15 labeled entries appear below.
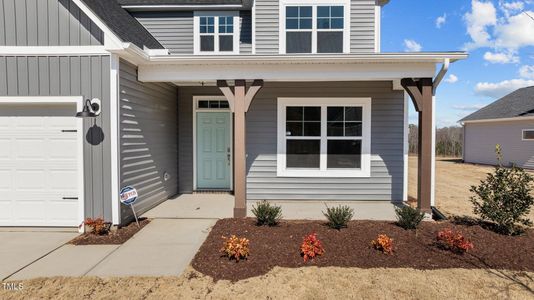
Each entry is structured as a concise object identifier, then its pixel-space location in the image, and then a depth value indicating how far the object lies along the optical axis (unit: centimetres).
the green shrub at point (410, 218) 504
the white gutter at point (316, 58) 558
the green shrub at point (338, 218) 507
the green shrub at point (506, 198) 479
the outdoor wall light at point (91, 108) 494
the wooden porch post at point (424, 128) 586
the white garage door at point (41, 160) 517
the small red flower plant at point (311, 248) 395
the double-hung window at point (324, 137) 737
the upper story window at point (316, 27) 769
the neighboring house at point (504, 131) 1550
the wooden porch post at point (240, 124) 588
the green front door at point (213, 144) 809
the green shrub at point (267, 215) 527
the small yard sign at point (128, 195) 509
